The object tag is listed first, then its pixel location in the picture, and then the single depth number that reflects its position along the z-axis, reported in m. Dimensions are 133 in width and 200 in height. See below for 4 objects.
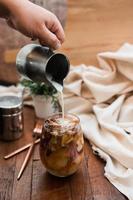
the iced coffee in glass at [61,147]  0.82
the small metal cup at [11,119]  0.99
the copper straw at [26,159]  0.86
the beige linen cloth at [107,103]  0.91
